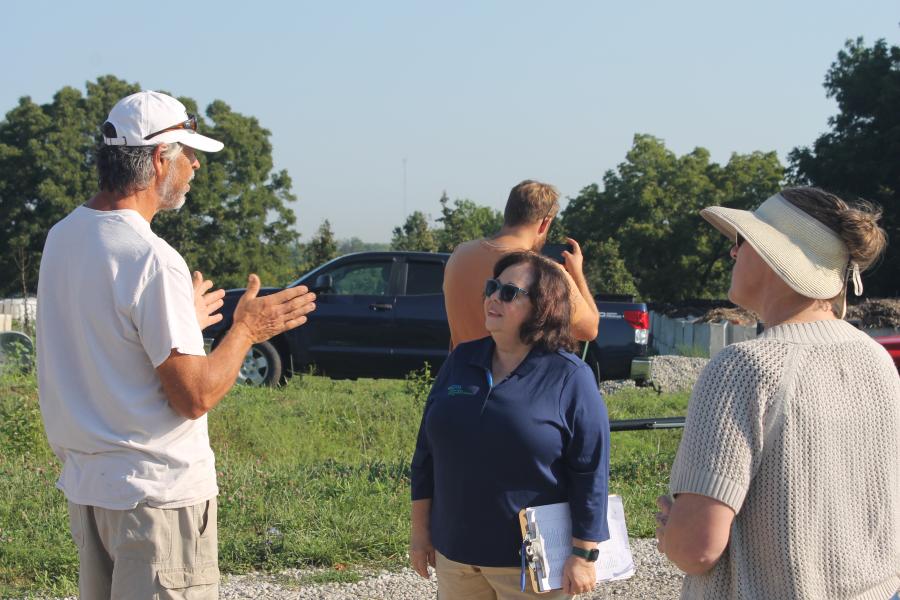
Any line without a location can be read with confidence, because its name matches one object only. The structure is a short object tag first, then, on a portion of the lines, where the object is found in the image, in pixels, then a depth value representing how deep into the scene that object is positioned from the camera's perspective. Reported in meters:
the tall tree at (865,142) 33.81
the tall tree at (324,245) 36.16
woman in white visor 2.18
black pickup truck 12.84
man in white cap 2.76
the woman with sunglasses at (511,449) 3.15
